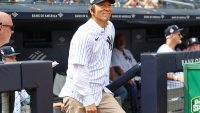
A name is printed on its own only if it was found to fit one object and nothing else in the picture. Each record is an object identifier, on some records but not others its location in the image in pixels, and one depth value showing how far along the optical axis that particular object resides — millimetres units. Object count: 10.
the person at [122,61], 14303
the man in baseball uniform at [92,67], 7542
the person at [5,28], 6078
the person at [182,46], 19266
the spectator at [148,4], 18052
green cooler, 8420
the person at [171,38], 11390
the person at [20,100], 6560
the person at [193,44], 15375
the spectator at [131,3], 17355
